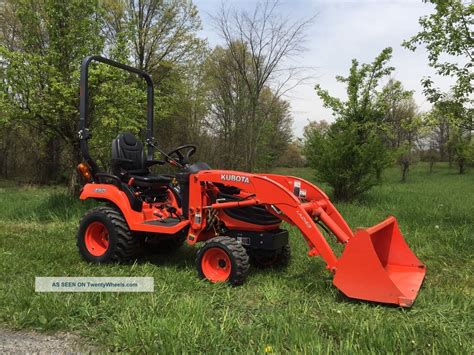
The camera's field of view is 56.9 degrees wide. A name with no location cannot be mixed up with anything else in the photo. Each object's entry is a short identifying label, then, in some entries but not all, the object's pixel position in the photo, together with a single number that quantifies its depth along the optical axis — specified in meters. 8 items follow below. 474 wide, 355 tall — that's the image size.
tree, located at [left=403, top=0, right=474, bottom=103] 8.20
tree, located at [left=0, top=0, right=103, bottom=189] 9.48
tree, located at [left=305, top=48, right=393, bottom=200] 12.25
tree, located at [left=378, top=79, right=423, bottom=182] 8.74
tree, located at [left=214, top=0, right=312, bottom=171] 15.52
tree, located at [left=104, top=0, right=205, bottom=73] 18.95
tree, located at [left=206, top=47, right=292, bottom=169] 19.14
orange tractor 3.97
